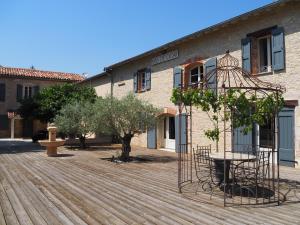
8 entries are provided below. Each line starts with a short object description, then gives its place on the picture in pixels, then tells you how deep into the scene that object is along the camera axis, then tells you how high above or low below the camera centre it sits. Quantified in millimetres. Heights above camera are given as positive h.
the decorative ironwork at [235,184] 6332 -1230
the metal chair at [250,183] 6809 -1203
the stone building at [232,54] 10469 +2708
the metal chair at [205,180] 7269 -1227
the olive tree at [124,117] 11969 +383
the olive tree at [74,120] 15539 +344
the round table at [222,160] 6445 -589
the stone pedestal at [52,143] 14188 -658
